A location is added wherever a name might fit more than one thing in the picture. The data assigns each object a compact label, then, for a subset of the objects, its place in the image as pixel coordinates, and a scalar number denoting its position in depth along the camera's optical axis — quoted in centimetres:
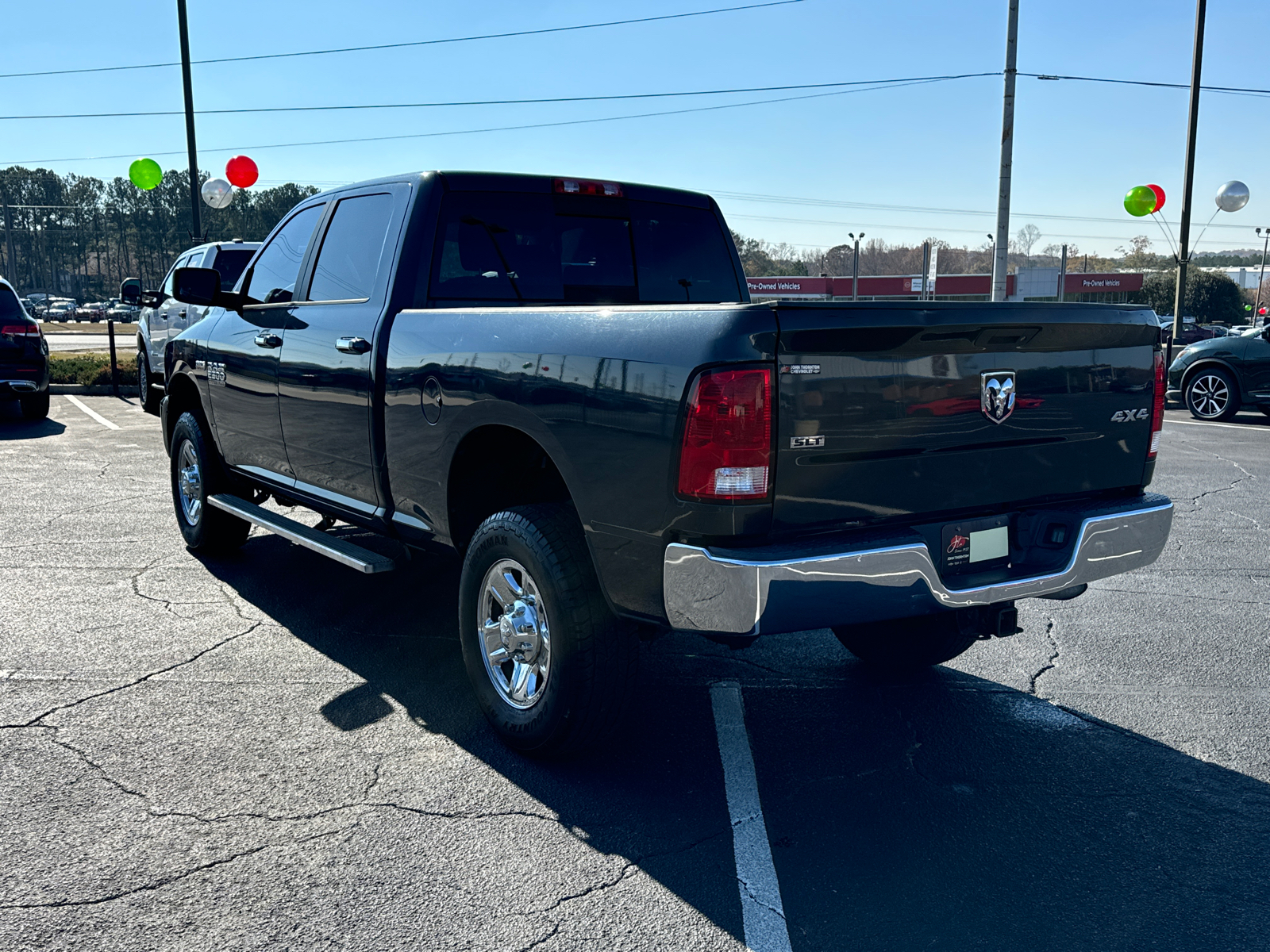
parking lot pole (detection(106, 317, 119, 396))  1706
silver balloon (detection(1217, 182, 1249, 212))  2059
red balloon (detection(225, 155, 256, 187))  1808
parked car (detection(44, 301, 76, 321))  8062
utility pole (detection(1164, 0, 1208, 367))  2134
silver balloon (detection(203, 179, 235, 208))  1883
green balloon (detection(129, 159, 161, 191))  1833
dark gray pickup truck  294
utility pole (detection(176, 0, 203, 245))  1967
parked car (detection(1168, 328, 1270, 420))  1418
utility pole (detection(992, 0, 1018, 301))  2012
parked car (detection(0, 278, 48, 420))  1283
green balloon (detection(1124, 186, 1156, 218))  2072
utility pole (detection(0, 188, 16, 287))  9556
